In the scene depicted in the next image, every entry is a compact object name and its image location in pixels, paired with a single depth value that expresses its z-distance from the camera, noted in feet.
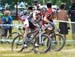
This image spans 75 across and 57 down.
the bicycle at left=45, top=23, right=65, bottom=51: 56.08
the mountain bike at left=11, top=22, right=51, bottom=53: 54.95
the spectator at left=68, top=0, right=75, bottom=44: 67.04
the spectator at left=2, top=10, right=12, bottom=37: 70.89
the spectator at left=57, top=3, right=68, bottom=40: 65.10
